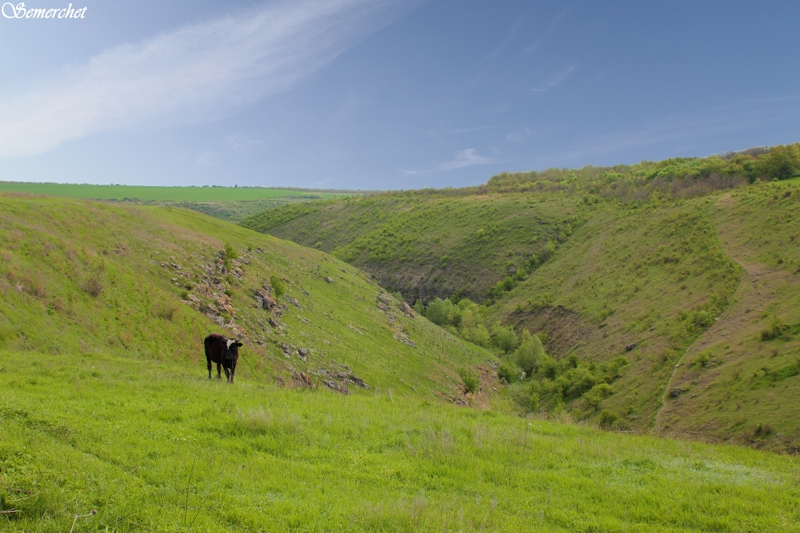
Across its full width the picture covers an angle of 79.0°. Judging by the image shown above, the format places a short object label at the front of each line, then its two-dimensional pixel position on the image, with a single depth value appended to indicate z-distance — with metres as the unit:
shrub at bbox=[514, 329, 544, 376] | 57.91
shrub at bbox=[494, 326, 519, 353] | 67.62
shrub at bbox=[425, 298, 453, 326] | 78.81
